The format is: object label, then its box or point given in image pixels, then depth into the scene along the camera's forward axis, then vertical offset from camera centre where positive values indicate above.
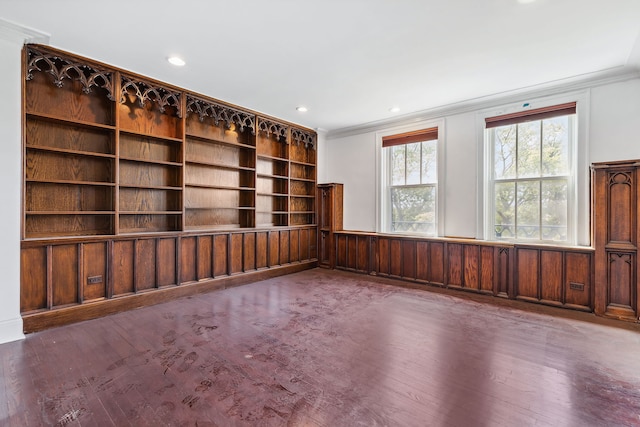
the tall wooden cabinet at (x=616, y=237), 3.05 -0.24
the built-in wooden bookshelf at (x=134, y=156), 3.05 +0.73
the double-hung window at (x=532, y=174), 3.73 +0.53
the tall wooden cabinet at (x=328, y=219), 5.77 -0.13
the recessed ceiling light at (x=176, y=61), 3.08 +1.61
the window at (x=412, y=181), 4.83 +0.55
